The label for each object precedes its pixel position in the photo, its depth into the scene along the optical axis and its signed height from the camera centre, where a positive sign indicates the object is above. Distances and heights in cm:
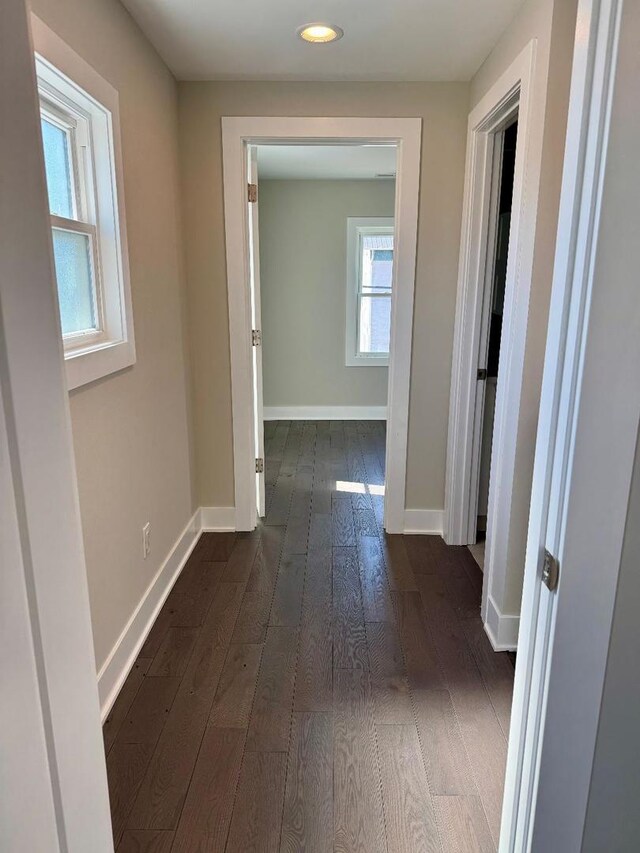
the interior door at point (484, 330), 263 -18
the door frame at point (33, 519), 63 -29
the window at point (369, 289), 562 +3
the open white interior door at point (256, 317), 299 -14
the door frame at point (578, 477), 75 -26
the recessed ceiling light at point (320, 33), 215 +99
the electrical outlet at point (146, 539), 228 -100
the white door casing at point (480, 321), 196 -12
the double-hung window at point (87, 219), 171 +24
